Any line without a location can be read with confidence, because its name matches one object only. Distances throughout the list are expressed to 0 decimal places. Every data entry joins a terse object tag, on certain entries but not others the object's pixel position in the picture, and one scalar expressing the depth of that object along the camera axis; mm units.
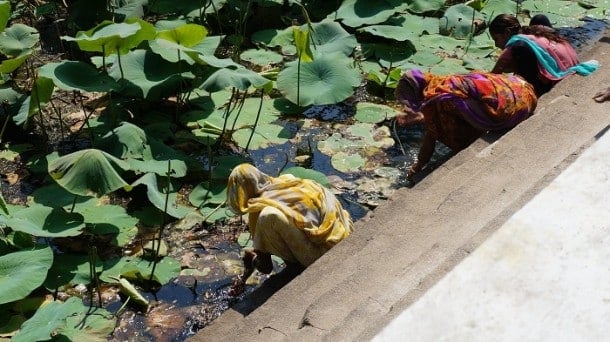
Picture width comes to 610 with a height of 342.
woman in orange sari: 4969
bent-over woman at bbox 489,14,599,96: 5289
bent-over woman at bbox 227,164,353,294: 3994
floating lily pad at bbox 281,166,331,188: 5121
